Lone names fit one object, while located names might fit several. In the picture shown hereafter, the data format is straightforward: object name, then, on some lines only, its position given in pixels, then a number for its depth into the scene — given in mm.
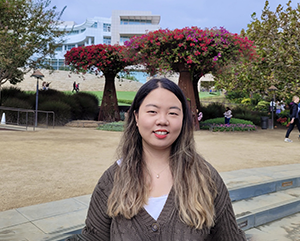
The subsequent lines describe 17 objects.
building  62750
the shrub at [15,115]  14742
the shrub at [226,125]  14648
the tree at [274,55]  13328
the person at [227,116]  15172
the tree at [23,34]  14289
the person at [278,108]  19678
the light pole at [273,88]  15109
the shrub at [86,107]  18594
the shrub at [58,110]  15602
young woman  1357
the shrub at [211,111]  18906
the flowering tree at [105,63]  15930
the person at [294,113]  10562
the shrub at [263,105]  22906
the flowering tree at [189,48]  12594
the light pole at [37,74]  14615
